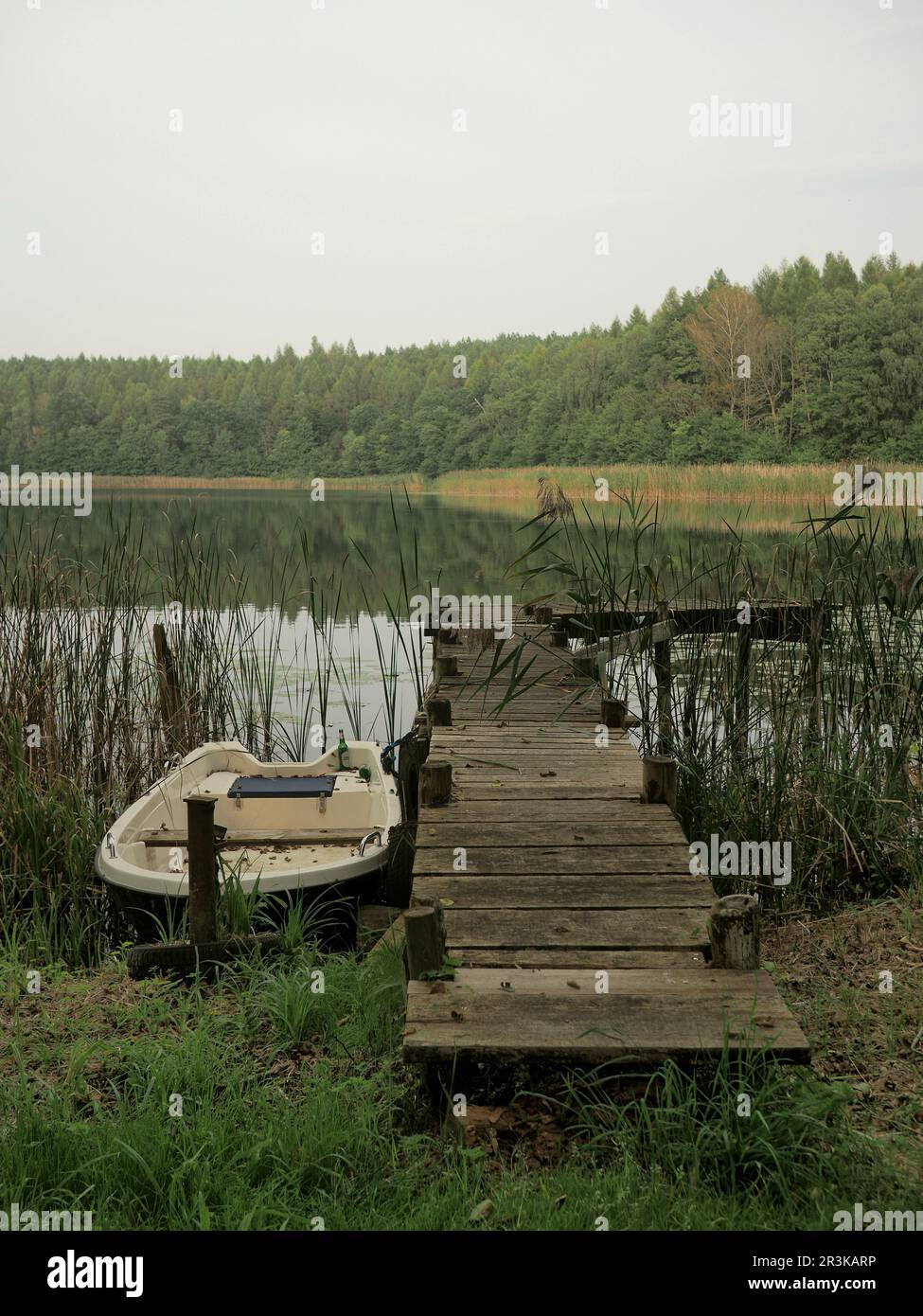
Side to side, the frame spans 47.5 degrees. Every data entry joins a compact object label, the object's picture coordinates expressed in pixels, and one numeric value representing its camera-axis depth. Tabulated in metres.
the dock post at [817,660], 5.01
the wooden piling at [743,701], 5.07
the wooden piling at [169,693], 6.47
